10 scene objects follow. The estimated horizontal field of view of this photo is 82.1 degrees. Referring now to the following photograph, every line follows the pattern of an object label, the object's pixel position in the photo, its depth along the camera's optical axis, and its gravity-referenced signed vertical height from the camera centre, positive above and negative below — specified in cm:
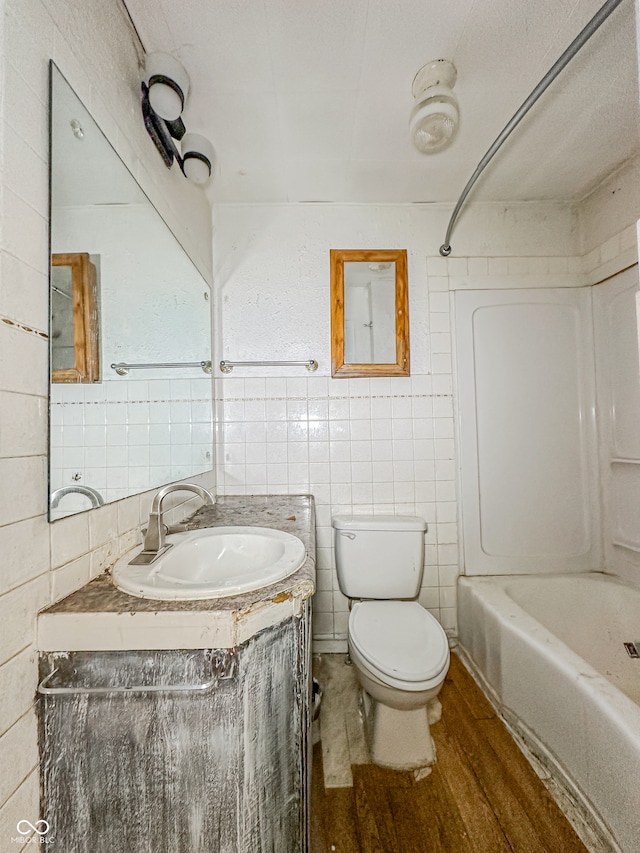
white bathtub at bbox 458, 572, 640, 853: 97 -84
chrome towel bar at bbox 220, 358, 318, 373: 182 +36
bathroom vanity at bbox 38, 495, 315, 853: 65 -51
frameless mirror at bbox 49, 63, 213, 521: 73 +29
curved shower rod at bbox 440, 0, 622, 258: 83 +97
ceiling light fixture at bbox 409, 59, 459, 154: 113 +103
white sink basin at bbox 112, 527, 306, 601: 72 -30
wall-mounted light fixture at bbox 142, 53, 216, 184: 103 +99
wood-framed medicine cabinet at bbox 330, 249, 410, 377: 185 +62
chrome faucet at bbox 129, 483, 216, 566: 92 -23
